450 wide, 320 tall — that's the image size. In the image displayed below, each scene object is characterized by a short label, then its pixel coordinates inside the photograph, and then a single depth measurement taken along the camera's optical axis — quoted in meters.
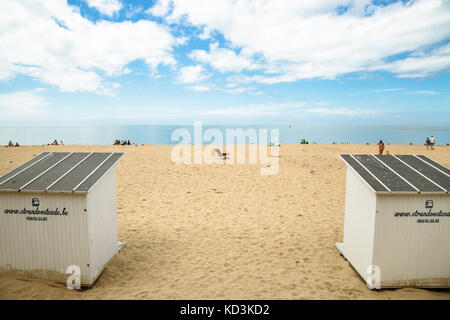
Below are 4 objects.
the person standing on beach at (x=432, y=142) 28.80
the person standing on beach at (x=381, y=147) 20.61
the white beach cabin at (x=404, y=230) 4.73
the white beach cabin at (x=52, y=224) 4.89
